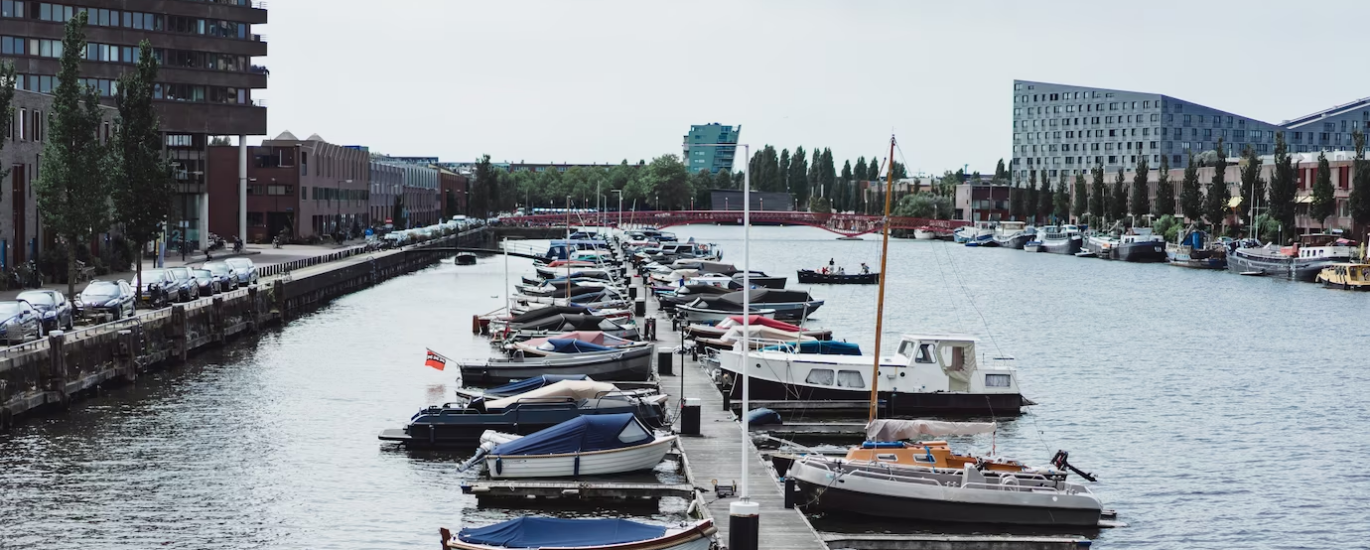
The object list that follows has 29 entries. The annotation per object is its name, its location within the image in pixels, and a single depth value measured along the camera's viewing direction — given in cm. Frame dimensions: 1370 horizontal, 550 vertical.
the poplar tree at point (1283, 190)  17038
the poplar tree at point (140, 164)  8456
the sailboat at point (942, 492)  3966
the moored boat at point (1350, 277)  13605
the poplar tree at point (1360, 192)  15788
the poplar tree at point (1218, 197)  18688
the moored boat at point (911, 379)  5656
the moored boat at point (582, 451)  4328
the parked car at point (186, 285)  8312
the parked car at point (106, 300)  6744
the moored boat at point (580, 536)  3191
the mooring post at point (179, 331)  7156
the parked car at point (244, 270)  9431
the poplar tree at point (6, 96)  7006
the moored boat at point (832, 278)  13750
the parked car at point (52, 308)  6112
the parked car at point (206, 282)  8625
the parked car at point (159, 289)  7925
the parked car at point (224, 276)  8981
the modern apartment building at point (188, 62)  12938
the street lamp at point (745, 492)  3062
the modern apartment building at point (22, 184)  8556
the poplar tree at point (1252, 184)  17888
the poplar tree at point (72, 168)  7925
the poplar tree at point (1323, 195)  16625
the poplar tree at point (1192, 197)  19500
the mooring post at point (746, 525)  3062
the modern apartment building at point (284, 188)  15162
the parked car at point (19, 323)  5597
